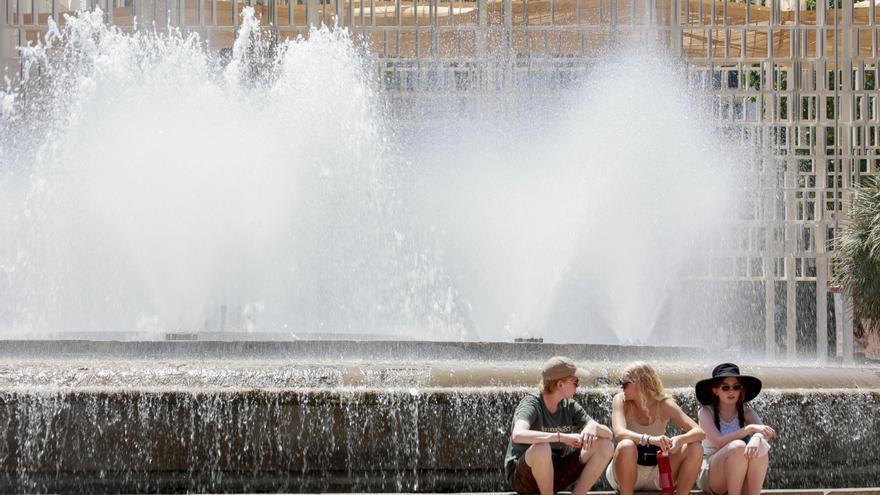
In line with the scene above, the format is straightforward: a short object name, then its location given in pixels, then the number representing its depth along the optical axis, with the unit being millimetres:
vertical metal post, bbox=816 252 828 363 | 36999
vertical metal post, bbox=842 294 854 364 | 36152
